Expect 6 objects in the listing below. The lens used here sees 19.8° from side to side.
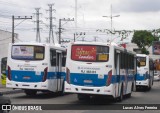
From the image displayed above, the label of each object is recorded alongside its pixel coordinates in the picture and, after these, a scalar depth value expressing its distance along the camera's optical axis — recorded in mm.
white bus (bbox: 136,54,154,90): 36500
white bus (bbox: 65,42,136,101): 20438
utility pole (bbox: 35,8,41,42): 69250
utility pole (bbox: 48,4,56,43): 70044
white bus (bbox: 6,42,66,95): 23781
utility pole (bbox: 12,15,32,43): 57247
